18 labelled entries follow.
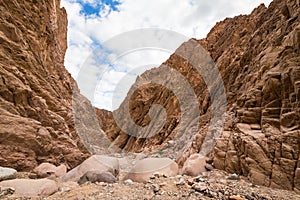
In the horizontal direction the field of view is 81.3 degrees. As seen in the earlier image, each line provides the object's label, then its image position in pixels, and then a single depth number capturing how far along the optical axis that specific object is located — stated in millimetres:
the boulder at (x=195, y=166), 5831
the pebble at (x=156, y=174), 5412
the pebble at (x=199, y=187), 4064
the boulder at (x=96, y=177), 5046
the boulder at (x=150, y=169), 5547
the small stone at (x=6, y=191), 3617
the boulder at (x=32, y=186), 3939
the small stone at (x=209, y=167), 5941
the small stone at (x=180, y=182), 4556
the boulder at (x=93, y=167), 5678
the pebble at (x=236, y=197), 3571
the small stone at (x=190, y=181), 4602
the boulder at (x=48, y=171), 5764
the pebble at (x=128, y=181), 5098
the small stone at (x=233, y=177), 4883
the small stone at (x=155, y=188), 4254
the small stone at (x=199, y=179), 4659
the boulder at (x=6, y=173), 4628
